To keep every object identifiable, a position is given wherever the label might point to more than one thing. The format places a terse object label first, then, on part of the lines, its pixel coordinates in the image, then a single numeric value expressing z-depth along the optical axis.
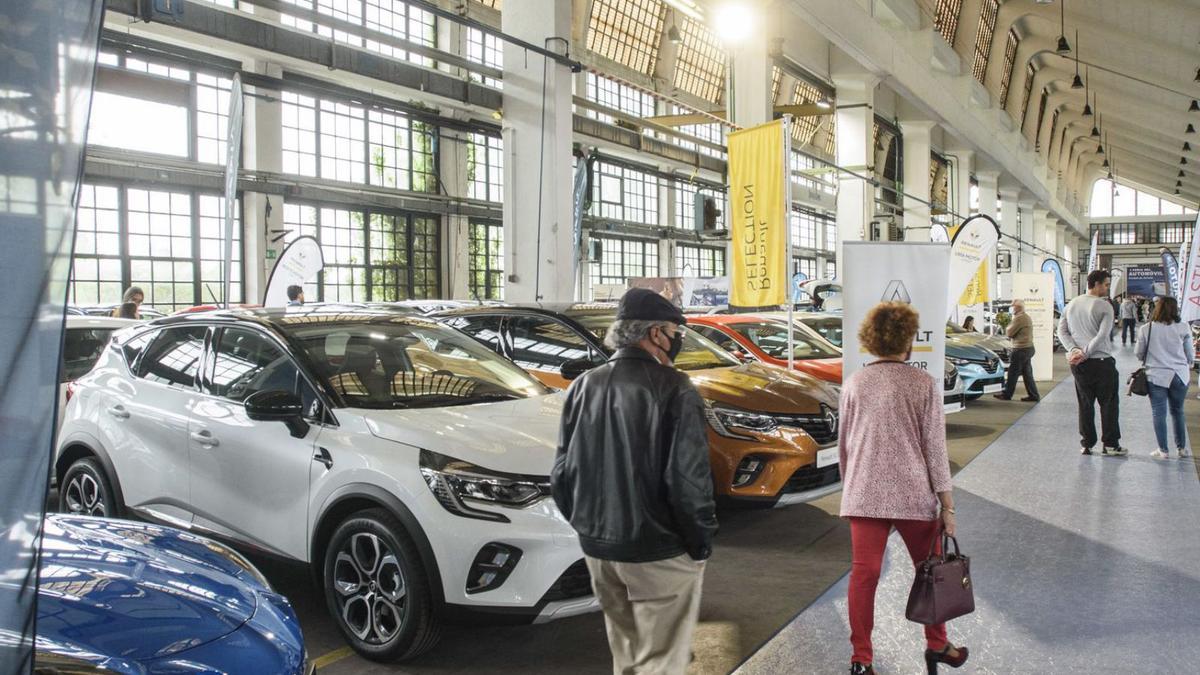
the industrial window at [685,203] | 38.91
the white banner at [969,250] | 13.44
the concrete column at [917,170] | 27.86
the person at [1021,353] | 15.62
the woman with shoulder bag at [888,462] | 3.90
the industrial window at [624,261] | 35.25
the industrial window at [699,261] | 40.19
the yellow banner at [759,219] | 10.40
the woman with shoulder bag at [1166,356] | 9.46
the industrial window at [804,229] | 47.00
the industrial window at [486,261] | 29.33
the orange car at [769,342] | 10.09
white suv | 3.92
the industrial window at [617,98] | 33.06
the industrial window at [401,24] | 24.92
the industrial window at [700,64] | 37.34
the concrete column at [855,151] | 22.30
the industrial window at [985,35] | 32.69
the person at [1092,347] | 9.52
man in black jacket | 2.88
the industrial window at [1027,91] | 42.84
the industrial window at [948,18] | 28.78
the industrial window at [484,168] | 29.25
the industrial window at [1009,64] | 37.56
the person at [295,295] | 14.38
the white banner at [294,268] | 14.74
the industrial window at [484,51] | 27.83
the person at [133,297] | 12.62
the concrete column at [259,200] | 21.77
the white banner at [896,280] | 7.38
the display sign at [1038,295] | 19.34
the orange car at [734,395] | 6.47
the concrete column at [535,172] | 14.64
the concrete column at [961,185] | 32.09
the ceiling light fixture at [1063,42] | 26.62
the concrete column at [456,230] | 28.23
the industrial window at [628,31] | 32.56
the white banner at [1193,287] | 11.40
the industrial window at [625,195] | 34.19
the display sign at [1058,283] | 28.23
